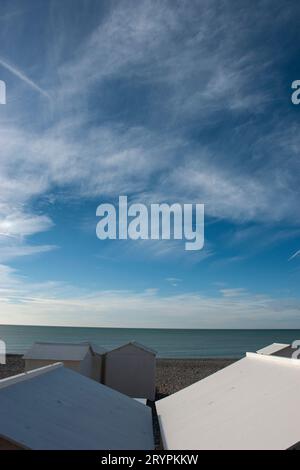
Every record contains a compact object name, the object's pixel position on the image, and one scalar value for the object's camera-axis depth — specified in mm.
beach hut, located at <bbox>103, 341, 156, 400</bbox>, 25719
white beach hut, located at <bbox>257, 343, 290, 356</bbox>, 29688
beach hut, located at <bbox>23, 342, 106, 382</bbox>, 23856
